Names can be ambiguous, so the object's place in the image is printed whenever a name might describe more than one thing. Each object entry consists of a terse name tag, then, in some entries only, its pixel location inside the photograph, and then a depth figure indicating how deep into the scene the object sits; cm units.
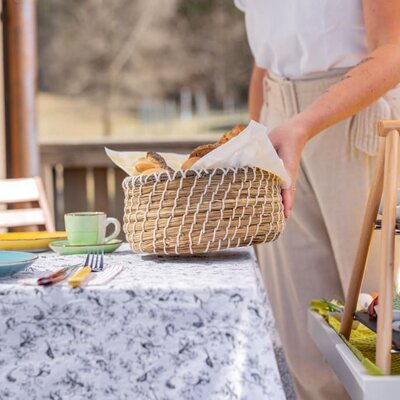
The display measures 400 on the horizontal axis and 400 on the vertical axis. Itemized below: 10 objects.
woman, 236
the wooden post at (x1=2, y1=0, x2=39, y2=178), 382
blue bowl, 182
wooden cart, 184
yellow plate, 227
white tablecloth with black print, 169
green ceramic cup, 222
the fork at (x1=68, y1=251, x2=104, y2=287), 174
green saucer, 217
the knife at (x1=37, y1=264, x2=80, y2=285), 175
